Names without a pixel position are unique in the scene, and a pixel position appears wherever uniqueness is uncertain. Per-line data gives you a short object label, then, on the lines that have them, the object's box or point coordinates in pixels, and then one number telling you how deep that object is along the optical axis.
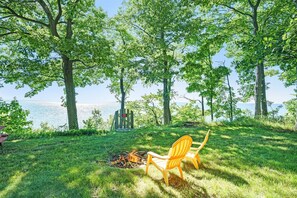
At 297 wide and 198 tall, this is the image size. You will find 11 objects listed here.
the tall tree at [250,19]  10.75
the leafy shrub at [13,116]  11.40
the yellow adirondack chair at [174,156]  3.20
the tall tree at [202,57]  12.13
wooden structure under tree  11.42
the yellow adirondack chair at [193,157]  3.85
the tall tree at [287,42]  4.92
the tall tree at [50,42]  9.06
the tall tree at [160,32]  12.69
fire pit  4.15
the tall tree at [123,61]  12.68
